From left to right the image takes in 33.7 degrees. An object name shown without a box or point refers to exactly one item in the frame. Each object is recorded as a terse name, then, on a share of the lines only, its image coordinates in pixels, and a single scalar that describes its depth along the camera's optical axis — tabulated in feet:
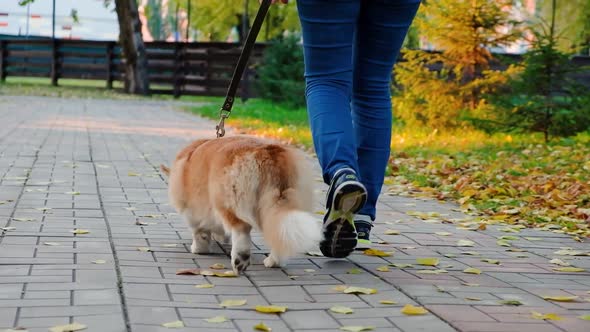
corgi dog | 12.96
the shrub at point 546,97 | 41.55
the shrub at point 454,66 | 46.26
